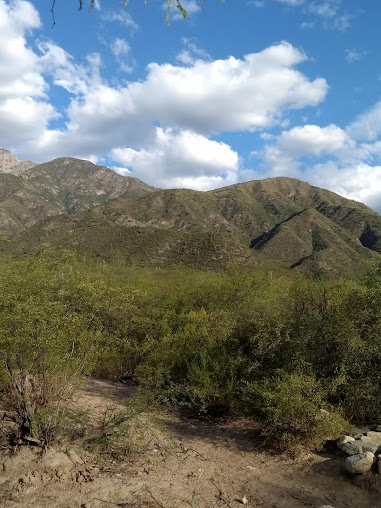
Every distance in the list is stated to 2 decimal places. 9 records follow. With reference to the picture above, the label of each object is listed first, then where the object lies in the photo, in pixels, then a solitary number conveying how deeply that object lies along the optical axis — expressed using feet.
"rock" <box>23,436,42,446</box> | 27.58
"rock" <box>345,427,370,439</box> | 31.74
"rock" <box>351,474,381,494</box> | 25.38
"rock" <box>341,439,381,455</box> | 28.17
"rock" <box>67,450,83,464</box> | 28.02
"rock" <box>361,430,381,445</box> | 30.01
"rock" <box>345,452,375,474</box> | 26.48
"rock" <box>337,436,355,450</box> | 30.60
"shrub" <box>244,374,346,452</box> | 30.81
